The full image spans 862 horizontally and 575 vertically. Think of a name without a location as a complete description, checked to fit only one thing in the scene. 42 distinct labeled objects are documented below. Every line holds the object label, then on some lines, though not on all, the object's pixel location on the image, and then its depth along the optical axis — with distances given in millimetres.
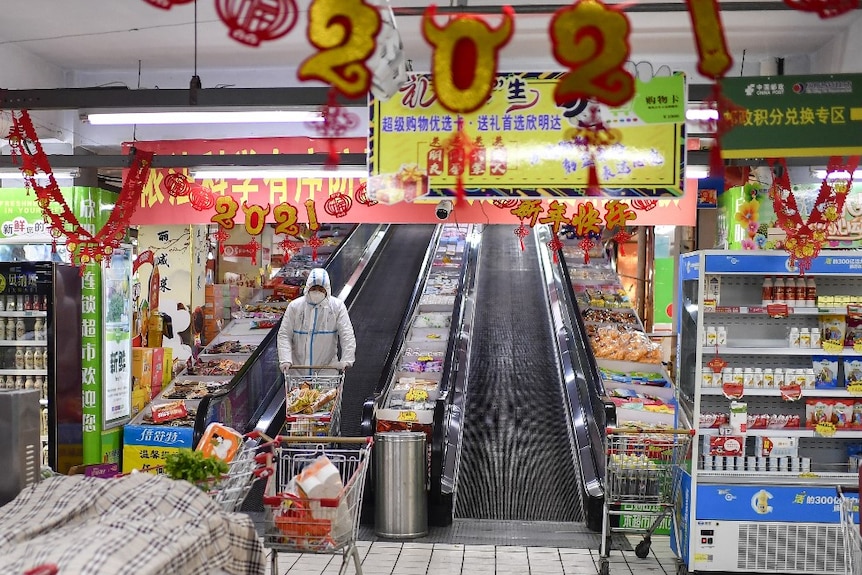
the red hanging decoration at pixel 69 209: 9133
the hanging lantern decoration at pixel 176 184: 11875
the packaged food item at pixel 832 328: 7551
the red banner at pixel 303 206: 12070
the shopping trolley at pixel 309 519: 5227
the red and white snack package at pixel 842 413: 7531
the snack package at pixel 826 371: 7605
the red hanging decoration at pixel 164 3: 3020
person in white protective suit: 10016
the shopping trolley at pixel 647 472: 7445
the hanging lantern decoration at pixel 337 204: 11914
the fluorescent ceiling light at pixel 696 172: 11014
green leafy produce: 4438
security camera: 11695
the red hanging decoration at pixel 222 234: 14724
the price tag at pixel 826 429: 7414
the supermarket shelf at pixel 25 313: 9422
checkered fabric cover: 3316
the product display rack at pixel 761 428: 7281
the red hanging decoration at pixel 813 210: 7410
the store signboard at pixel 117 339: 10234
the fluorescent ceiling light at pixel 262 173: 11680
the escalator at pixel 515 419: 9352
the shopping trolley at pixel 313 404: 8859
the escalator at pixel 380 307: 12398
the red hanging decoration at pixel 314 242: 13406
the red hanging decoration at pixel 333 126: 3926
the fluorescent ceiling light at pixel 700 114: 8430
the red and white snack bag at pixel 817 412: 7555
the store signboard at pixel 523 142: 6387
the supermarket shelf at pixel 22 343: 9477
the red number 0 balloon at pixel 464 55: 3614
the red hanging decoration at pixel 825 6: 2969
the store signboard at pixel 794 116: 6320
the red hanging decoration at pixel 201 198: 12039
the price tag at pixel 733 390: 7414
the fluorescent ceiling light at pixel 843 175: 10245
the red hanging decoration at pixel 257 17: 3117
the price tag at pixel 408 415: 10289
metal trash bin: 8461
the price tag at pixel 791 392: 7398
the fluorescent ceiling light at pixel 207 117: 7852
